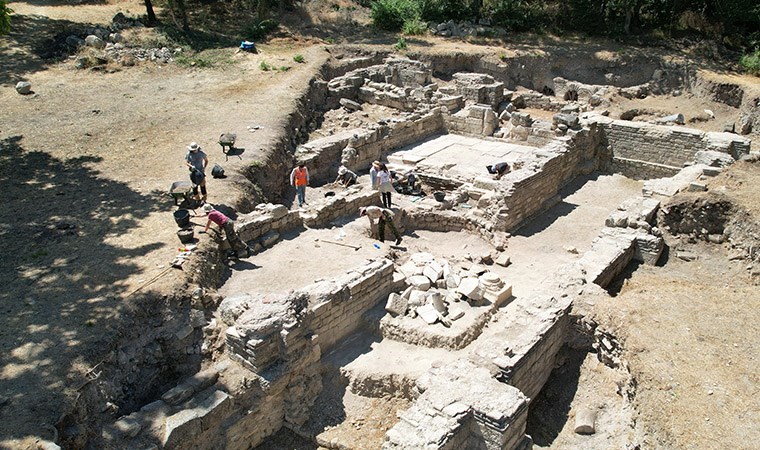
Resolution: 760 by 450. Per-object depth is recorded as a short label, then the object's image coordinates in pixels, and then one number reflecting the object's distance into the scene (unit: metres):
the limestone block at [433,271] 10.91
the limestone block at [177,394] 7.75
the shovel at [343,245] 12.05
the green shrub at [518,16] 29.22
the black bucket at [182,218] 11.07
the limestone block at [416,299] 10.18
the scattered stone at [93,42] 22.62
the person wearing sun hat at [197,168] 12.34
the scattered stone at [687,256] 12.59
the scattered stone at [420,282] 10.59
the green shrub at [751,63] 22.78
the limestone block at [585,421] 8.32
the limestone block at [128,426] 7.21
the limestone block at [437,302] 10.12
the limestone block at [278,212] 12.21
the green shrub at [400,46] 26.69
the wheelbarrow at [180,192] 11.90
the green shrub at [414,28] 28.97
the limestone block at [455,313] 10.04
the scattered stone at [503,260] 12.45
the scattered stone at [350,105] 21.09
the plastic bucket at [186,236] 10.67
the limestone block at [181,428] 7.30
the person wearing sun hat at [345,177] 15.73
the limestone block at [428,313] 9.86
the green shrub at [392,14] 29.72
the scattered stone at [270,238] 11.86
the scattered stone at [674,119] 20.02
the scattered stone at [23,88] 18.55
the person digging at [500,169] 15.23
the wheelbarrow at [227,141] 14.79
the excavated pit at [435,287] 7.86
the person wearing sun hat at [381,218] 12.79
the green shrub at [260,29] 26.44
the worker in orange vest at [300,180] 14.16
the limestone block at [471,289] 10.48
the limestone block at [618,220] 12.86
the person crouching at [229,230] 11.08
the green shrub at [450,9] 30.34
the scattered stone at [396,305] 9.98
